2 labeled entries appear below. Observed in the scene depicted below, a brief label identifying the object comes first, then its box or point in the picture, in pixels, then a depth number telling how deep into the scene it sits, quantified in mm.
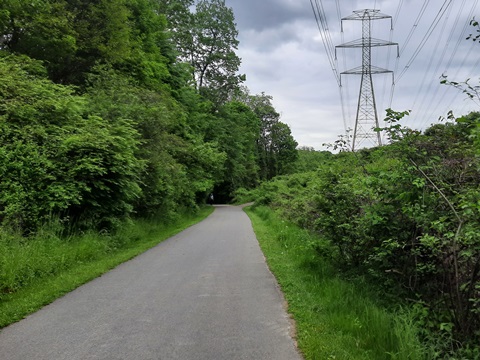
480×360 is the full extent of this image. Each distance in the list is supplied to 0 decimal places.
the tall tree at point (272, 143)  79375
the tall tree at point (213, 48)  45219
